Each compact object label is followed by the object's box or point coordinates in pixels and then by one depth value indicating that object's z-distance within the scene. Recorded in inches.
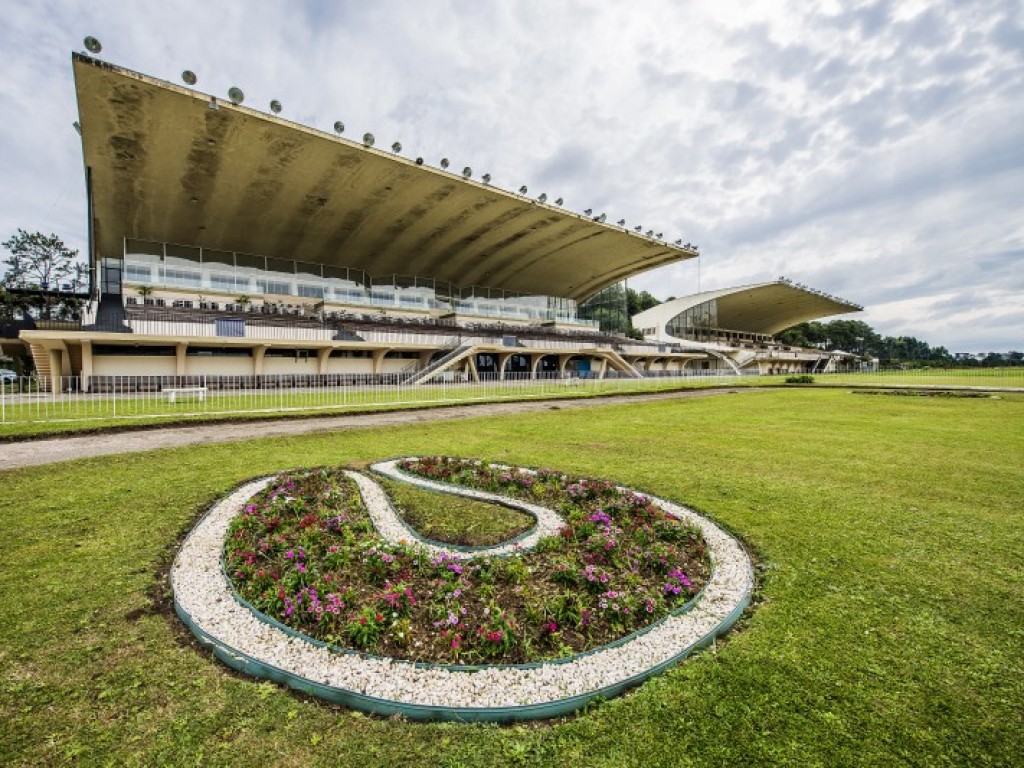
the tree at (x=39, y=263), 2622.3
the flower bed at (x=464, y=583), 155.9
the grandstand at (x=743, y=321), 3294.8
